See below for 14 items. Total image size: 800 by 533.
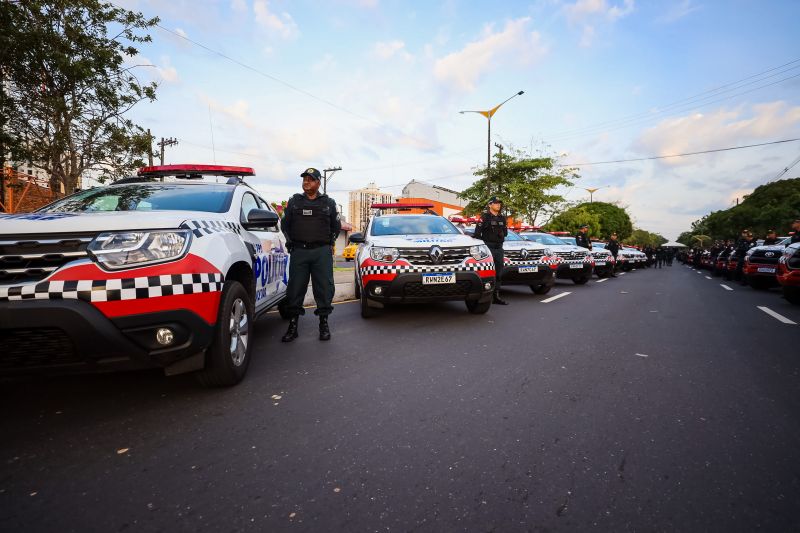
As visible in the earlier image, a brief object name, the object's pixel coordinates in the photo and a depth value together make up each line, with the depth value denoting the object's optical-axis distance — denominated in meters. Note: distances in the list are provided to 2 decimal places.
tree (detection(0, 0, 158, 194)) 7.71
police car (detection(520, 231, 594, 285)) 11.21
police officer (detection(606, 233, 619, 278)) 17.55
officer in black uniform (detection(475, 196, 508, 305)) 7.38
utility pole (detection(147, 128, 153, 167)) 9.62
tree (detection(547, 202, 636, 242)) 42.59
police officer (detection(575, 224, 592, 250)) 14.05
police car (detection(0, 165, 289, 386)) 2.10
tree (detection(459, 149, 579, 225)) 32.16
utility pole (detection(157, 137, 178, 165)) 28.58
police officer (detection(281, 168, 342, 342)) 4.55
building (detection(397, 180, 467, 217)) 87.00
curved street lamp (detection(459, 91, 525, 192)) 23.40
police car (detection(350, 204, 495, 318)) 5.14
